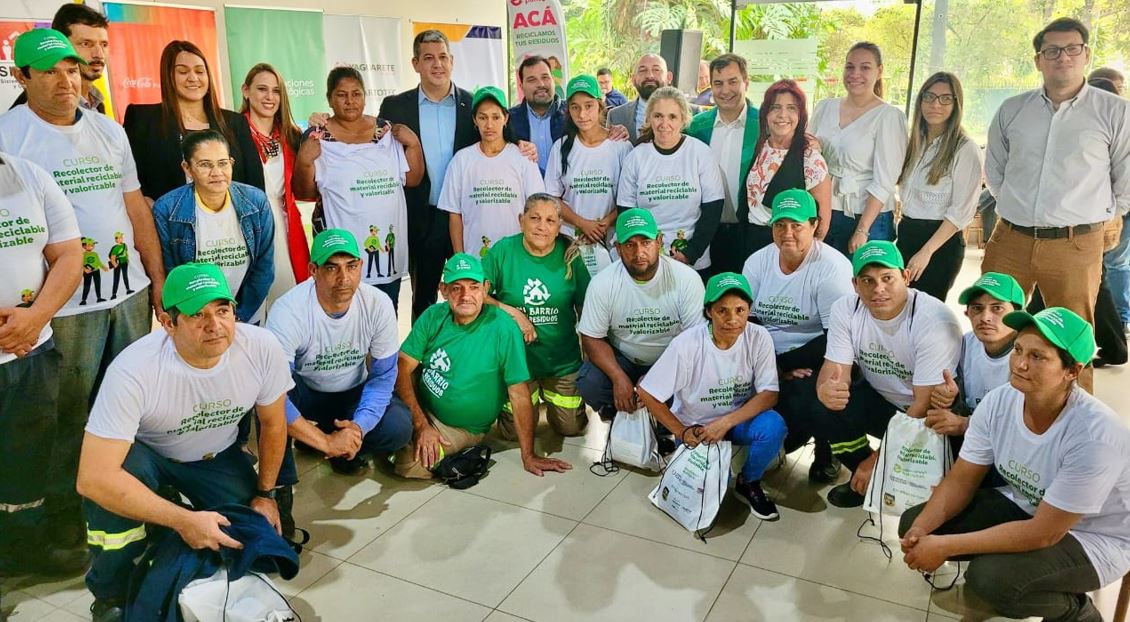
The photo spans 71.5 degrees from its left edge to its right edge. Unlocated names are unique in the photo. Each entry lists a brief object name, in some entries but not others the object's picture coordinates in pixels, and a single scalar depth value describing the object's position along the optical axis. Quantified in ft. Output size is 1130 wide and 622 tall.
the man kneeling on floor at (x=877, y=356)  9.30
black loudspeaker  22.88
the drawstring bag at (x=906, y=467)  8.68
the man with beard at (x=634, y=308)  10.94
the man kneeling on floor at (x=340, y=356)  9.78
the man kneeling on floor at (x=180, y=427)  7.11
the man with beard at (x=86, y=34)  10.03
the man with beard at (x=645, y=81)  14.89
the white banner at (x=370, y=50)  21.09
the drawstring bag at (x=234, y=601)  6.82
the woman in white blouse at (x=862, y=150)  12.15
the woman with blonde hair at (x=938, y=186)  11.78
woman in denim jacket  9.82
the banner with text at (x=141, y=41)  16.66
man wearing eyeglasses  10.81
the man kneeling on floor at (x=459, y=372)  10.88
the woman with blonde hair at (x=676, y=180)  12.03
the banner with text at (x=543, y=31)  18.54
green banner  19.02
